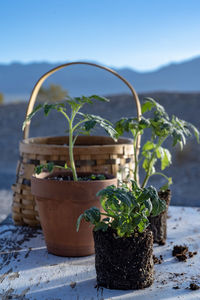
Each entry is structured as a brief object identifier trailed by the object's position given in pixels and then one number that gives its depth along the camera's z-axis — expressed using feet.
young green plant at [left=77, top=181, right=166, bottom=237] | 4.10
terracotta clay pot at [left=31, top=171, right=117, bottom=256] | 5.19
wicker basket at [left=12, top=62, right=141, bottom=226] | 6.19
